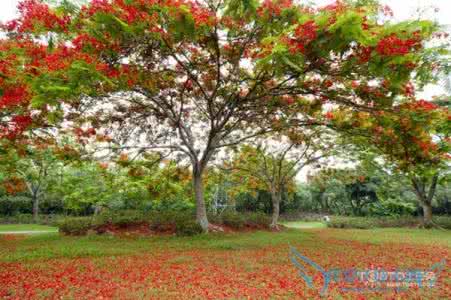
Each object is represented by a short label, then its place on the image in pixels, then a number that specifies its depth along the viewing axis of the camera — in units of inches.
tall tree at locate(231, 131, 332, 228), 794.2
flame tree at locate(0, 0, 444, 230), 267.1
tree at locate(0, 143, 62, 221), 561.5
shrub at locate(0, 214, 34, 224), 1095.0
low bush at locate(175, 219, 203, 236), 558.6
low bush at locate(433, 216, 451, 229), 950.6
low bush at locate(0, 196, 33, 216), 1170.6
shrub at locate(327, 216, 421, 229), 1062.9
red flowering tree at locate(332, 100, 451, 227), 348.5
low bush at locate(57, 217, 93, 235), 599.5
